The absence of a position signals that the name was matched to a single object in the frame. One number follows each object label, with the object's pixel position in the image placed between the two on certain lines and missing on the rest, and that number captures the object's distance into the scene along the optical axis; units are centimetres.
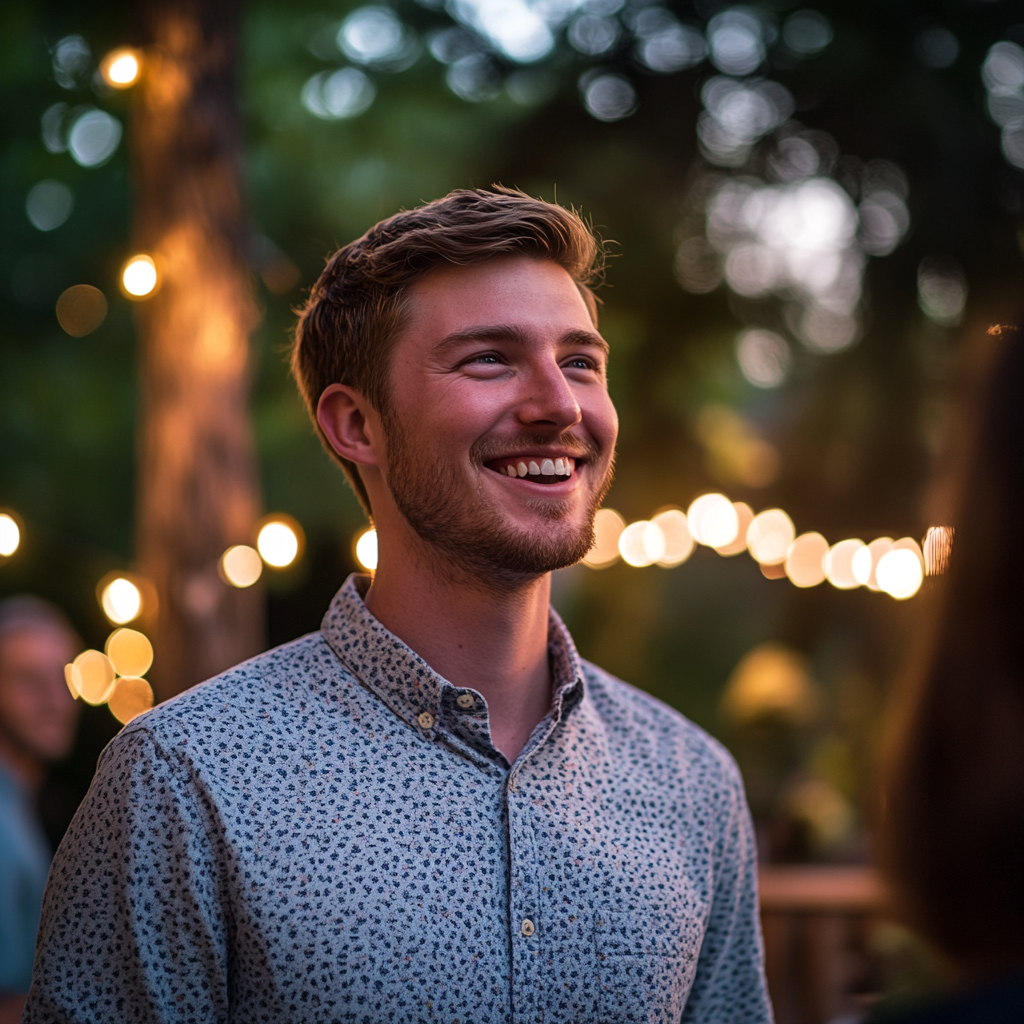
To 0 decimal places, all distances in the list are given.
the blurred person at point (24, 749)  265
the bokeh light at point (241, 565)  373
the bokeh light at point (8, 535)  325
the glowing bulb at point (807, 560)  557
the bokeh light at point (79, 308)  561
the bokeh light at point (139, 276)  338
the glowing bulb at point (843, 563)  541
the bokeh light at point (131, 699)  425
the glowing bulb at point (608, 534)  530
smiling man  130
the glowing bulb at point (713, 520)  537
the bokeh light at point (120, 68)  331
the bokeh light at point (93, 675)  499
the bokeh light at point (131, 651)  459
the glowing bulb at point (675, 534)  540
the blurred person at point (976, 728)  78
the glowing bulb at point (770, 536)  555
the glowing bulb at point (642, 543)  538
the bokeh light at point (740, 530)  560
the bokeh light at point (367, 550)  266
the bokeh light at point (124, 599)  391
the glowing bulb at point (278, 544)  350
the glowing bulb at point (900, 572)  484
